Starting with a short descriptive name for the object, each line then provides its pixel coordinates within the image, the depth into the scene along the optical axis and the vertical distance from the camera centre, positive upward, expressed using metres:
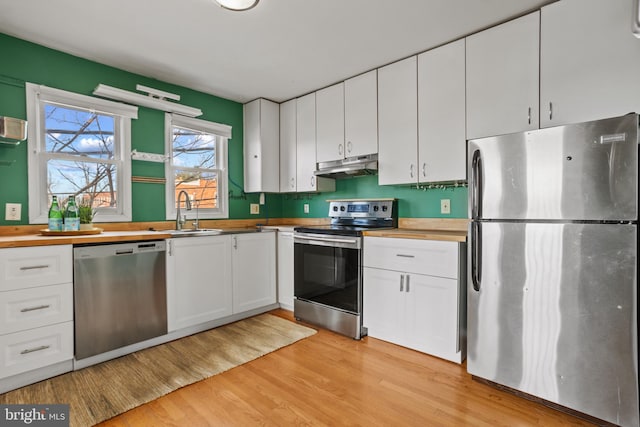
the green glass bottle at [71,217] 2.47 -0.06
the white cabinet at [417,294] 2.32 -0.65
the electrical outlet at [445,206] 2.88 +0.03
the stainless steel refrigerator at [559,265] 1.61 -0.31
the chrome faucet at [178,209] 3.23 +0.00
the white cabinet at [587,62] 1.87 +0.88
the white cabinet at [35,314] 2.01 -0.66
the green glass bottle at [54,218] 2.42 -0.06
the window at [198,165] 3.36 +0.49
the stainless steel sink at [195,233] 2.82 -0.21
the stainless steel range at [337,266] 2.82 -0.52
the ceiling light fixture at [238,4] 2.02 +1.27
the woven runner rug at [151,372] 1.91 -1.11
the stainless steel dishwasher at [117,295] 2.29 -0.64
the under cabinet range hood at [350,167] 3.09 +0.42
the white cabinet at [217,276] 2.82 -0.64
